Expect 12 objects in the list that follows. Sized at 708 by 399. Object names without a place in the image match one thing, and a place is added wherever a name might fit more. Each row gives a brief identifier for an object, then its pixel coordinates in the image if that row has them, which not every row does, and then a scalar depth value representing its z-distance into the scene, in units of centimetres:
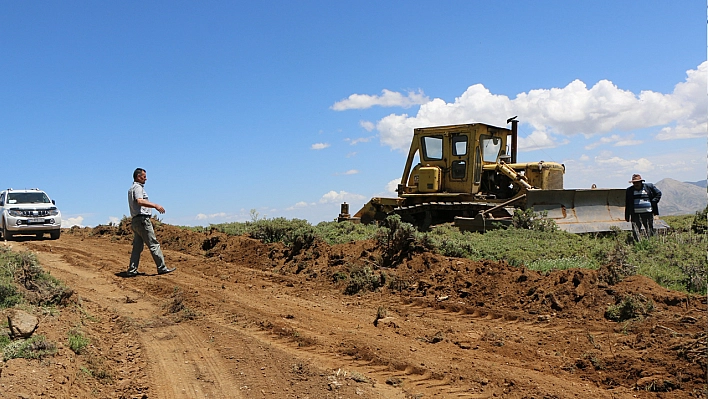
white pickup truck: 1772
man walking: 1055
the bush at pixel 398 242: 984
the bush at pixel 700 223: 1363
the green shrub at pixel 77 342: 562
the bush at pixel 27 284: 709
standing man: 1197
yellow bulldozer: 1401
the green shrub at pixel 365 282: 895
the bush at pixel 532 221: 1243
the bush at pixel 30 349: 510
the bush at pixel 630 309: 639
